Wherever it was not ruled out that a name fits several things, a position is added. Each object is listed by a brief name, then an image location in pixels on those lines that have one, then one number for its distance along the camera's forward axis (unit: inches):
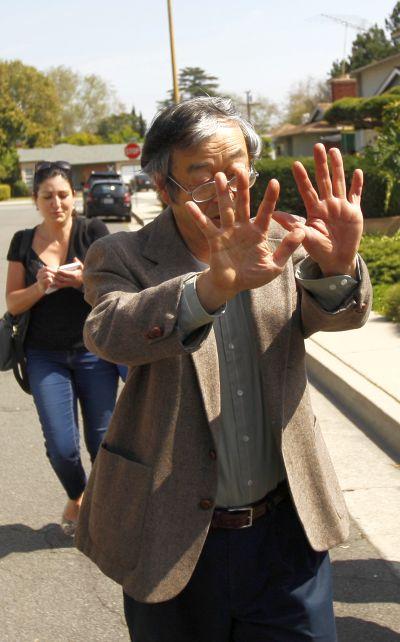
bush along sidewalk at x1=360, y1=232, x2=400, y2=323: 378.6
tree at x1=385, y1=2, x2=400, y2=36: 3649.1
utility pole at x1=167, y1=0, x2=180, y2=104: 1216.8
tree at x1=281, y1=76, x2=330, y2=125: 3725.4
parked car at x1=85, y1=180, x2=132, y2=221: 1259.8
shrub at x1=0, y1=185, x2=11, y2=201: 2746.1
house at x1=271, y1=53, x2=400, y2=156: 1491.1
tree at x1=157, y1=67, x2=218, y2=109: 4552.2
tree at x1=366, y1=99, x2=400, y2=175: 700.7
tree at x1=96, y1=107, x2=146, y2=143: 4574.3
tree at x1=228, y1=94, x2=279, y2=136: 3882.9
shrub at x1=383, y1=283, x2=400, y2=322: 374.0
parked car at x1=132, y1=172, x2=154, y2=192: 2403.4
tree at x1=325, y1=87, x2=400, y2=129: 1038.4
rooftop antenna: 2771.2
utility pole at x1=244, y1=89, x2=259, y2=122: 3223.4
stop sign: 1437.0
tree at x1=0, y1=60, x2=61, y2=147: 3891.2
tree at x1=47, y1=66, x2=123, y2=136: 4552.2
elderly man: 83.3
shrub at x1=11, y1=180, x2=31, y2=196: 3093.0
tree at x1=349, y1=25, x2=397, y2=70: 3431.4
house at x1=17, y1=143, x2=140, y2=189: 3481.8
